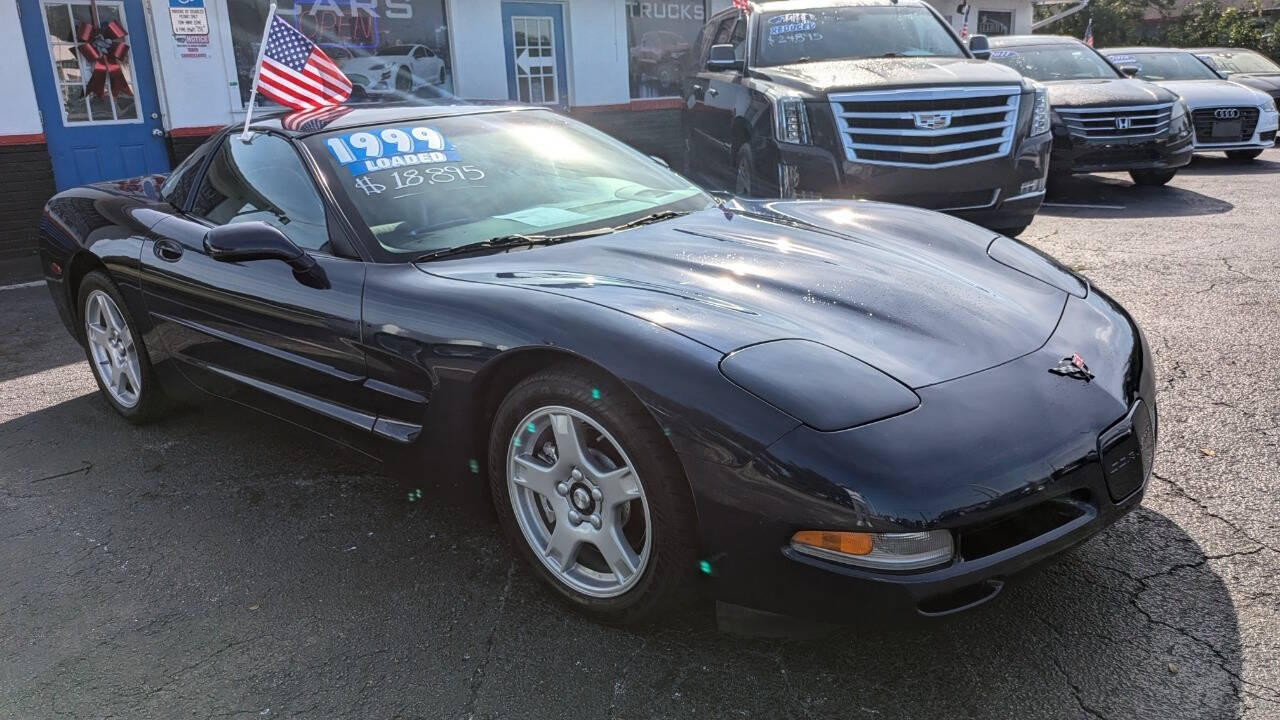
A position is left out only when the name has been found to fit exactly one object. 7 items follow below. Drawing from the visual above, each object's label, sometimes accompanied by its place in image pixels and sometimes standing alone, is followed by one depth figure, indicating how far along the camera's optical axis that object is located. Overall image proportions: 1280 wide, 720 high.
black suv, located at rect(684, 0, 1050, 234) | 6.48
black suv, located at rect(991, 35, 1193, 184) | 9.57
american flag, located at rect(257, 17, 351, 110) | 4.21
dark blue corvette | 2.12
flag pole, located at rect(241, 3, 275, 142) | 3.91
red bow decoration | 9.24
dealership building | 9.02
